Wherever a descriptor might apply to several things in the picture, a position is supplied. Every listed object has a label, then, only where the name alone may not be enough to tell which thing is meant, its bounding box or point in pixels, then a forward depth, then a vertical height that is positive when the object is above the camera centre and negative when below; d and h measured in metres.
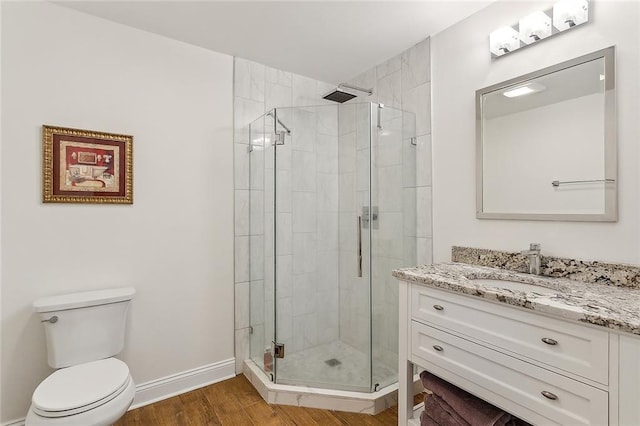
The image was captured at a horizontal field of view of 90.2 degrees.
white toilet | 1.36 -0.80
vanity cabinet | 0.97 -0.54
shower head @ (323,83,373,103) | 2.51 +0.97
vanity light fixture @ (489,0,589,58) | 1.48 +0.94
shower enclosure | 2.19 -0.20
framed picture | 1.80 +0.27
